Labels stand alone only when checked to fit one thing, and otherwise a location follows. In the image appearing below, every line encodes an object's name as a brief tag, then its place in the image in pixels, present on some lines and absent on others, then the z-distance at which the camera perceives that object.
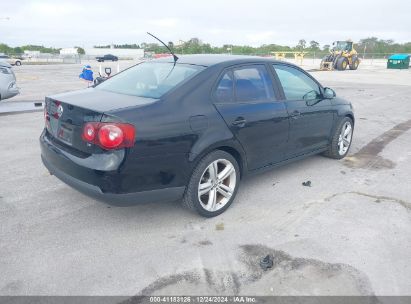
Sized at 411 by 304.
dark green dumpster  39.75
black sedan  3.17
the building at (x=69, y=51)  99.04
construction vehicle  32.91
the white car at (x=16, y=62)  43.81
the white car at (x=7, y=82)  9.66
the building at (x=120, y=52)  87.38
